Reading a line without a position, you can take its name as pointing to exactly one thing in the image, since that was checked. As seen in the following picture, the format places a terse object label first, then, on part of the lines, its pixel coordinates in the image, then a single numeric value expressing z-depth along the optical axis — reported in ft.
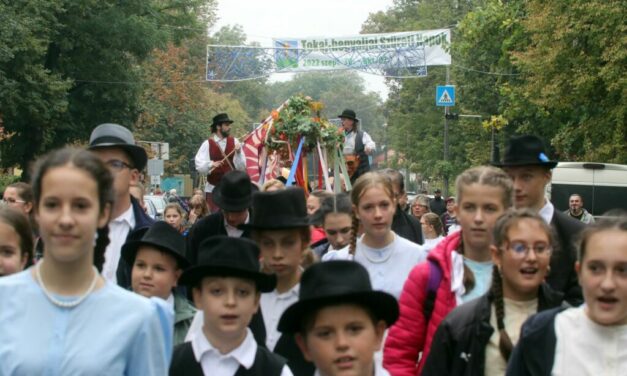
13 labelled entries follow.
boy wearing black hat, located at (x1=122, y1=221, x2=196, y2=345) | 32.74
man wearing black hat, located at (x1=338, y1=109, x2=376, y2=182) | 77.26
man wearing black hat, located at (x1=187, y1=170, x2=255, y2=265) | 42.45
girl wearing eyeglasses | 26.74
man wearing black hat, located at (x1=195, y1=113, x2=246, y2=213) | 71.39
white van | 140.45
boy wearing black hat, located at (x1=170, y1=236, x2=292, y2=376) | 26.62
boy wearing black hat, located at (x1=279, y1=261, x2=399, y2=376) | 24.22
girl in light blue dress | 20.54
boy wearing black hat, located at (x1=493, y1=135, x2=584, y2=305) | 31.90
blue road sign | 221.59
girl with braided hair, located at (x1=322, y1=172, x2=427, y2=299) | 35.45
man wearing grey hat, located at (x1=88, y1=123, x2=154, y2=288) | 35.81
